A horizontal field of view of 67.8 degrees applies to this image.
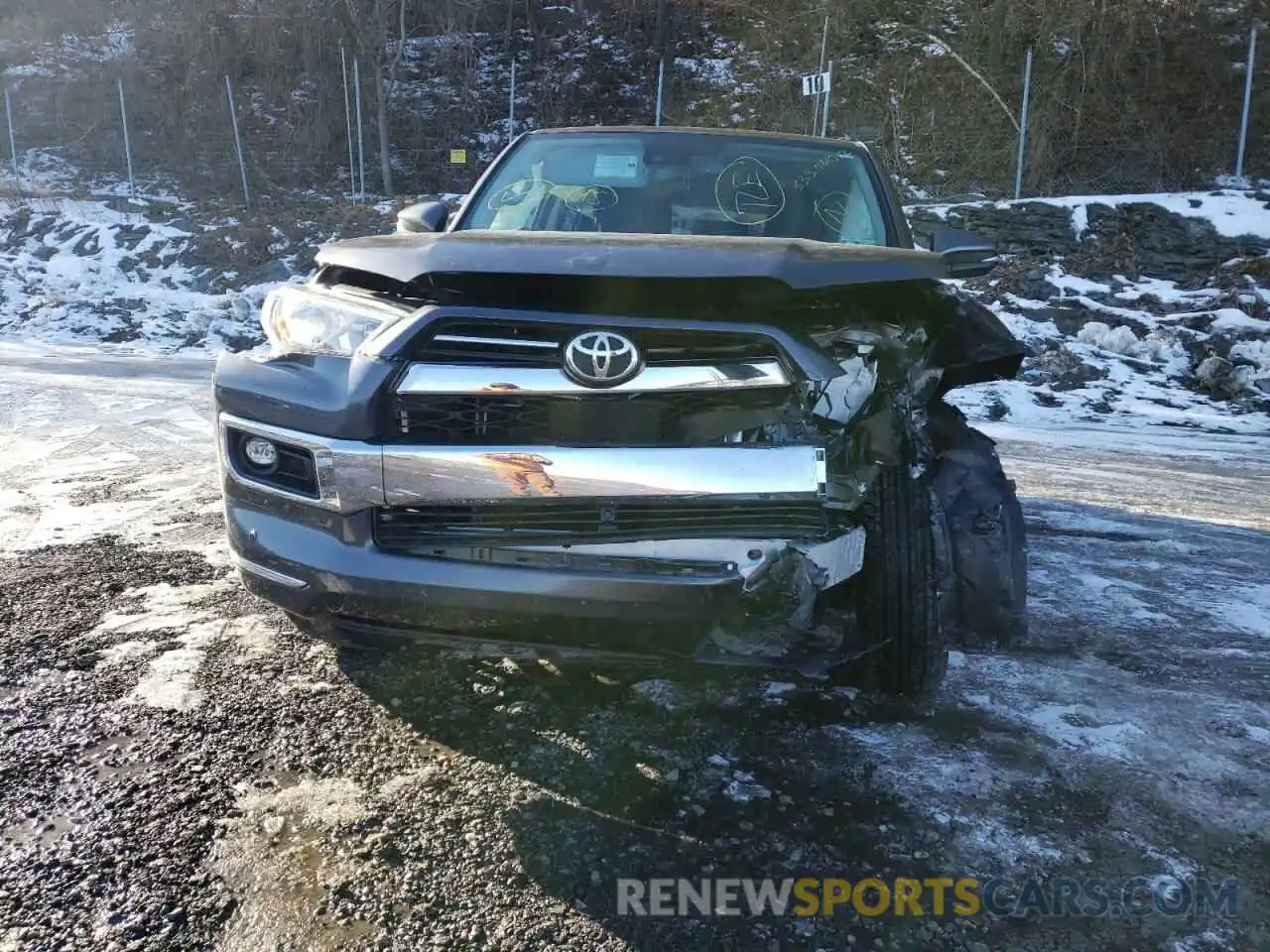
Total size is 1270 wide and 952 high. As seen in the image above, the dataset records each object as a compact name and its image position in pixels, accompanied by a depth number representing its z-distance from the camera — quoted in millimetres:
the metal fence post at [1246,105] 13617
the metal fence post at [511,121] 20472
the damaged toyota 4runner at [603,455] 2094
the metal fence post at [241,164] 18422
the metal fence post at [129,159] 18297
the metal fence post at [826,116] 14119
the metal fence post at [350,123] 19609
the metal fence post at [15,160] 18869
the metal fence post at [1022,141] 14320
